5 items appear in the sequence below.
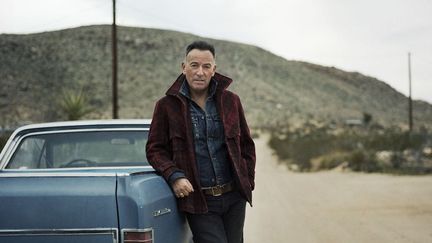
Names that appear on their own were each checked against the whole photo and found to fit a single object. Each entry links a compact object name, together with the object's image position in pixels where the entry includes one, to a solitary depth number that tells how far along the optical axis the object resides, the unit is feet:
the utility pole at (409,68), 157.81
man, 12.50
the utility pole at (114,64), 76.07
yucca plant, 106.01
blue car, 10.85
